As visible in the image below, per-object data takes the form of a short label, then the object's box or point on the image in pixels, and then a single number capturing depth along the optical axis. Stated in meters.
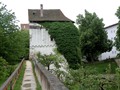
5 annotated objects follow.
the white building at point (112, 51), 32.41
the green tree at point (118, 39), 22.03
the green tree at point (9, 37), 11.47
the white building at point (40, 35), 21.29
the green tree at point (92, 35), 25.95
